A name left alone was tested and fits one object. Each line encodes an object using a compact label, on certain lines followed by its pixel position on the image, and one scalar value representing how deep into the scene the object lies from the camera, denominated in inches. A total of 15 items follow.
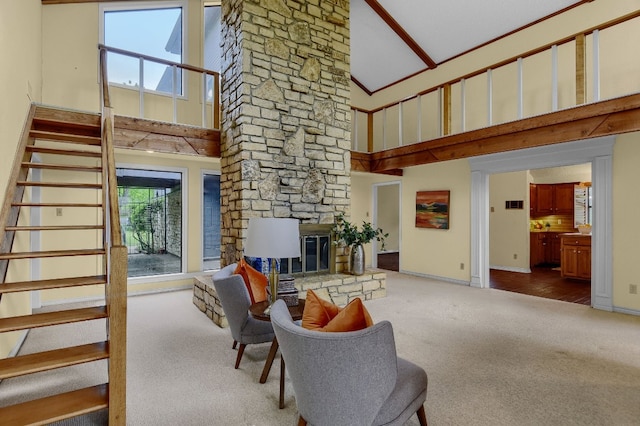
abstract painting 262.2
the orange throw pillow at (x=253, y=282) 123.6
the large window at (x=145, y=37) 229.9
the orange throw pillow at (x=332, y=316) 66.6
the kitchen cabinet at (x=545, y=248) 322.7
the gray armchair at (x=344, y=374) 60.2
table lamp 98.9
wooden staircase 74.2
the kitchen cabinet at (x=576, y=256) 250.2
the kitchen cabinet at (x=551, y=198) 329.7
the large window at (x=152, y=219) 226.7
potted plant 196.9
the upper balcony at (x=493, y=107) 150.2
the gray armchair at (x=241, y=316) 112.0
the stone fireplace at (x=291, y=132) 174.6
